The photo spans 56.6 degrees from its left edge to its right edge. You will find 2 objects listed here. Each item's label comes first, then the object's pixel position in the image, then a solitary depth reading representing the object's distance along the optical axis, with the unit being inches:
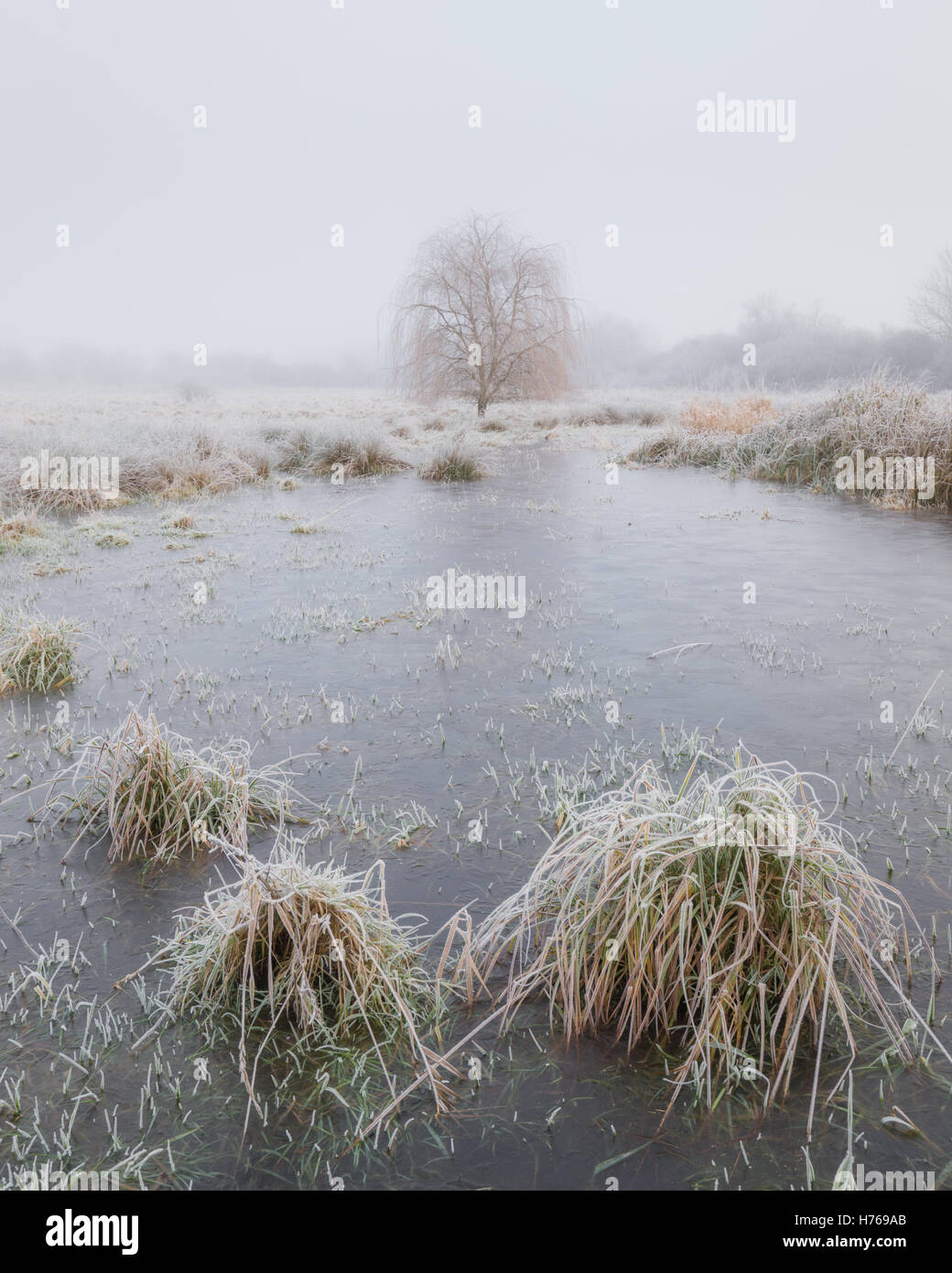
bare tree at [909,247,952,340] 1555.1
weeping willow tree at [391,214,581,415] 955.3
